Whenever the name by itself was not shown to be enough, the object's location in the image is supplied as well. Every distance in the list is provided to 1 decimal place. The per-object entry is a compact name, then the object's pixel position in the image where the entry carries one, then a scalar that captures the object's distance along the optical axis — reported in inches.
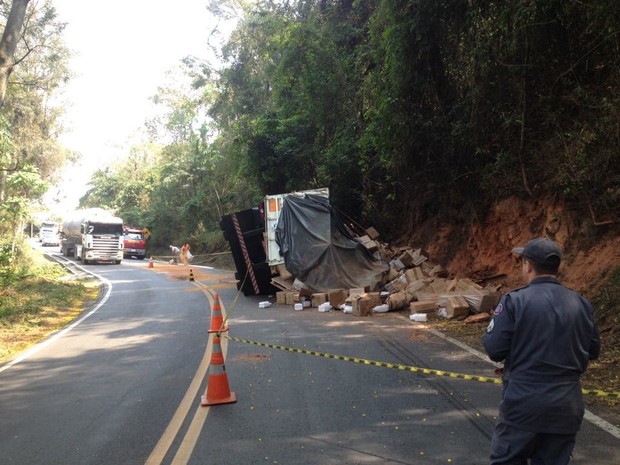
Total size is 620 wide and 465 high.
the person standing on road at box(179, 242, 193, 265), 1212.8
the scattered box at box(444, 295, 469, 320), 391.9
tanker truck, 1296.8
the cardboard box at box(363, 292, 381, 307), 460.3
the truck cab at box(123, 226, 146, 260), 1667.1
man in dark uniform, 99.3
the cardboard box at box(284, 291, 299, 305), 534.2
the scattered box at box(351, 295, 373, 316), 446.3
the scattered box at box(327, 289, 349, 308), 493.7
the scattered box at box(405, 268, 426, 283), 507.9
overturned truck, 549.6
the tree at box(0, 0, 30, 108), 553.3
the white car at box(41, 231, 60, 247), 2605.8
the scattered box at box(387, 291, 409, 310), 457.4
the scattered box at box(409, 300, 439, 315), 419.5
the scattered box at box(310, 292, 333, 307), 507.8
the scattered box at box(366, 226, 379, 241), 638.5
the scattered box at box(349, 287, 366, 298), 490.5
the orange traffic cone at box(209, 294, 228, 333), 263.5
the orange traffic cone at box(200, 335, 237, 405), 220.5
